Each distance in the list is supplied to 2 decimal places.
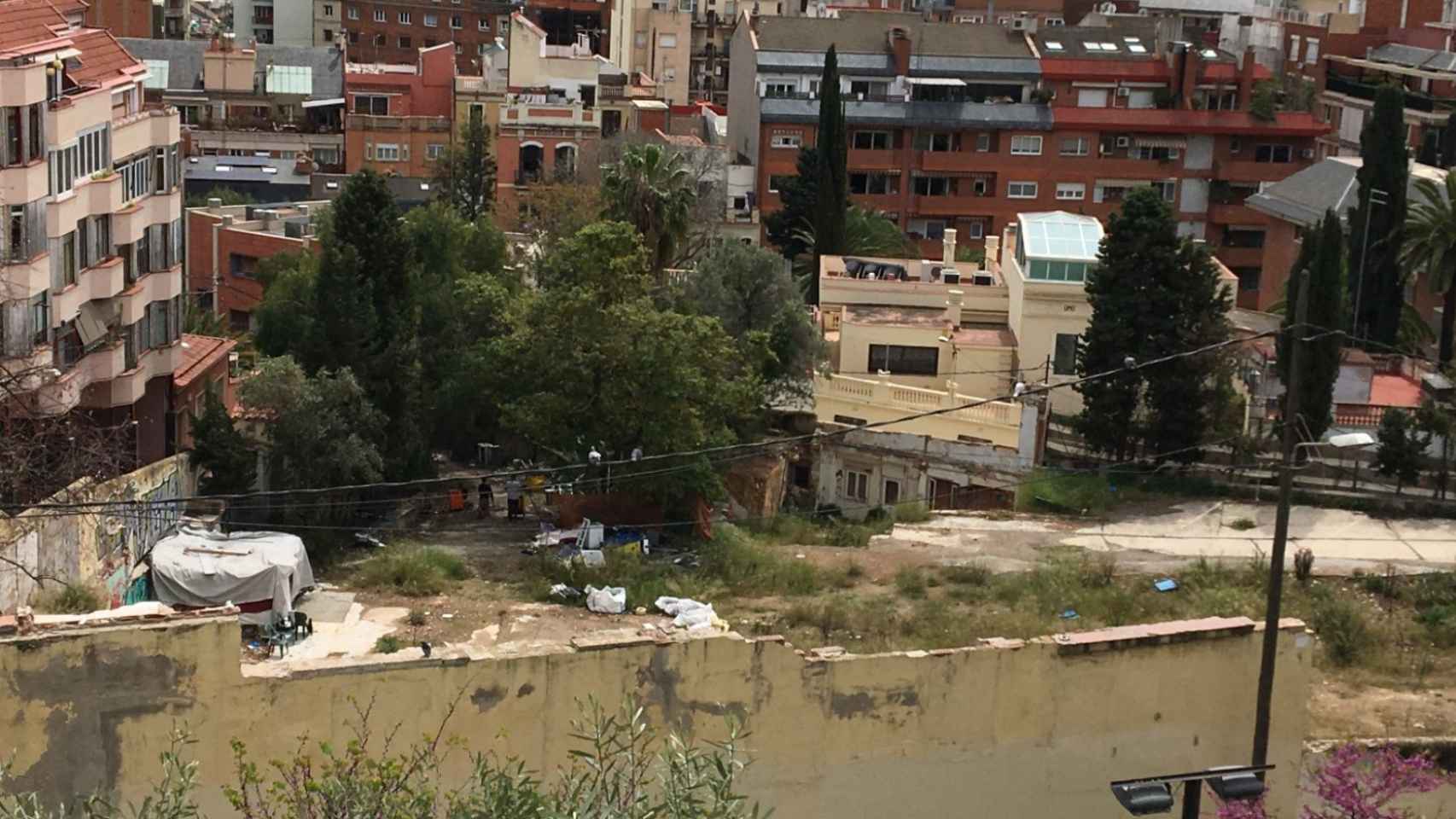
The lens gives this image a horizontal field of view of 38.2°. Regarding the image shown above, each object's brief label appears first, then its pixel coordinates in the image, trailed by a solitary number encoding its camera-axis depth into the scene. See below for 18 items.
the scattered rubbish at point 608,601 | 34.22
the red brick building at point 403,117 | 82.62
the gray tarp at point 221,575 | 32.28
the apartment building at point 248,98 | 86.81
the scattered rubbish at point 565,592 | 35.16
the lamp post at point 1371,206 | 50.16
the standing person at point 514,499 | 41.50
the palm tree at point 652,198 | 50.97
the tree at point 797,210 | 66.19
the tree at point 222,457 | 37.88
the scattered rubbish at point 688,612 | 29.72
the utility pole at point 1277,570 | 20.66
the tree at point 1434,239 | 48.62
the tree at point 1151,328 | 42.66
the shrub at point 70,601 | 25.09
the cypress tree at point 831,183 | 57.84
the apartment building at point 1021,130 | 75.44
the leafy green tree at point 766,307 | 45.88
